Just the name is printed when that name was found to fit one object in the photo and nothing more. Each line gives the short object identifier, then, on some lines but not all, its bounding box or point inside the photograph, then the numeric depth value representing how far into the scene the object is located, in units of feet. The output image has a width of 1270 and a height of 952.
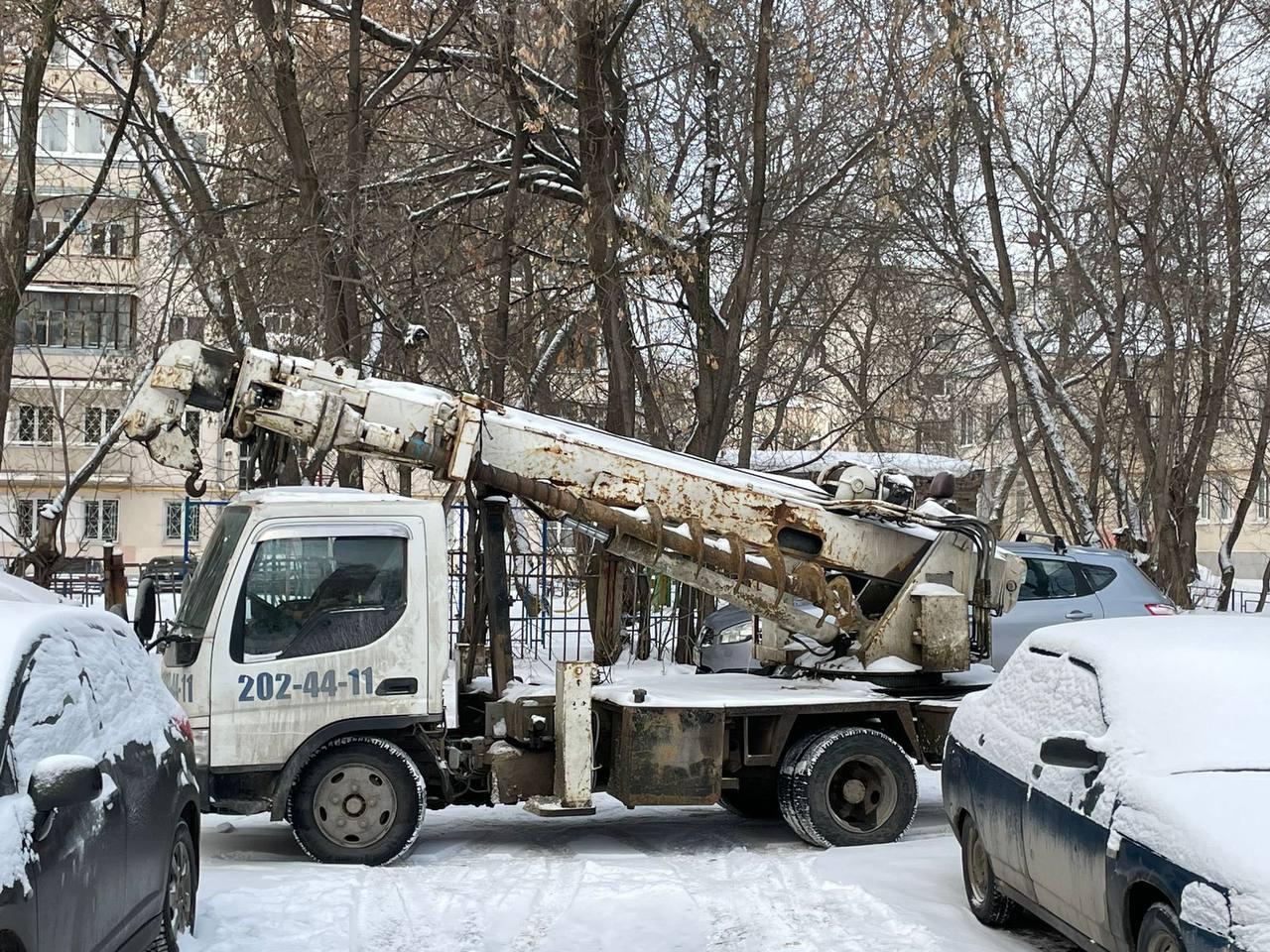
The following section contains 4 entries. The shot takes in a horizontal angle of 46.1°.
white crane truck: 30.17
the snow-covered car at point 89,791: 15.30
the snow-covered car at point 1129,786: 16.65
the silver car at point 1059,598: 44.57
